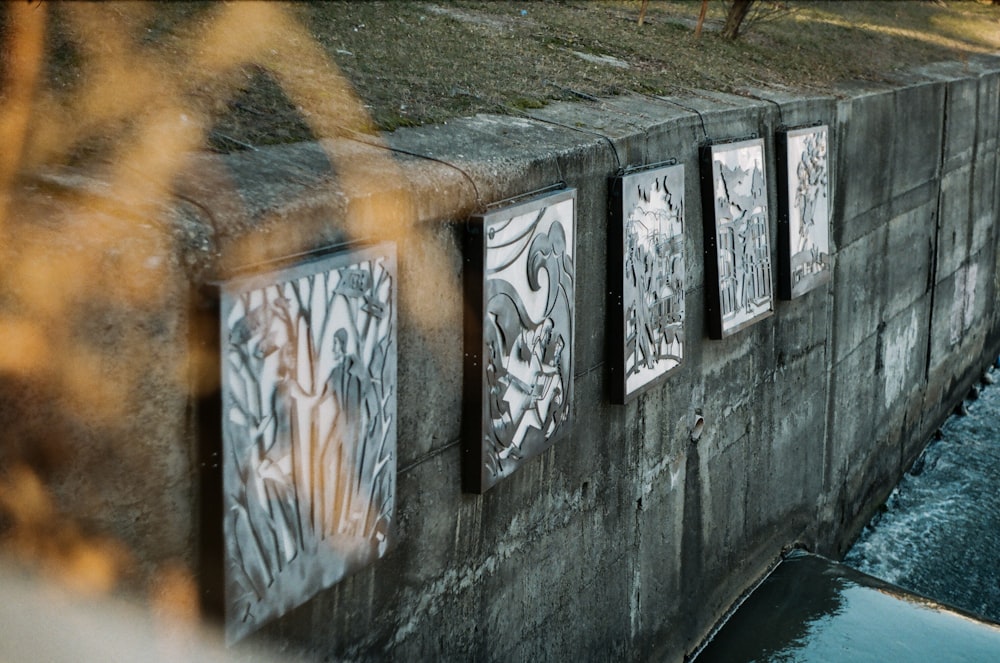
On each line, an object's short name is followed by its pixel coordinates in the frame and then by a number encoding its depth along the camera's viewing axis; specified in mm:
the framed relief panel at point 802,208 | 7172
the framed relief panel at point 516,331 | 4031
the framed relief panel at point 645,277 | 5125
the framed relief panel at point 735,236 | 6184
